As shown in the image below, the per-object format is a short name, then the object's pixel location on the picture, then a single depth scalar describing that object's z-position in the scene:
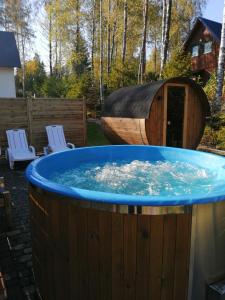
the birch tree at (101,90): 14.50
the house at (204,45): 18.20
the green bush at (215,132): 8.23
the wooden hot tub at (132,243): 1.77
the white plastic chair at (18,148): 6.61
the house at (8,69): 12.51
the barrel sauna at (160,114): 7.38
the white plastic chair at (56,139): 7.43
